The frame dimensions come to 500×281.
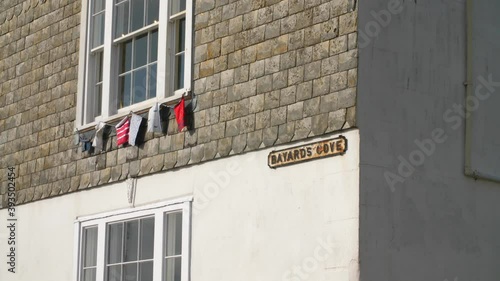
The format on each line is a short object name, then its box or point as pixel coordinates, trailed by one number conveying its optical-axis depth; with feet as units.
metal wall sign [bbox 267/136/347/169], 38.96
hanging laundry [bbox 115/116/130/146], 48.70
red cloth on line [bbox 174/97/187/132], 45.65
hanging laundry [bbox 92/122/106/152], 50.21
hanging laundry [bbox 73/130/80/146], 51.72
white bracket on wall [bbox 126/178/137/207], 48.08
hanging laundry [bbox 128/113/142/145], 48.03
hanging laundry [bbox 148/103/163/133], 46.75
